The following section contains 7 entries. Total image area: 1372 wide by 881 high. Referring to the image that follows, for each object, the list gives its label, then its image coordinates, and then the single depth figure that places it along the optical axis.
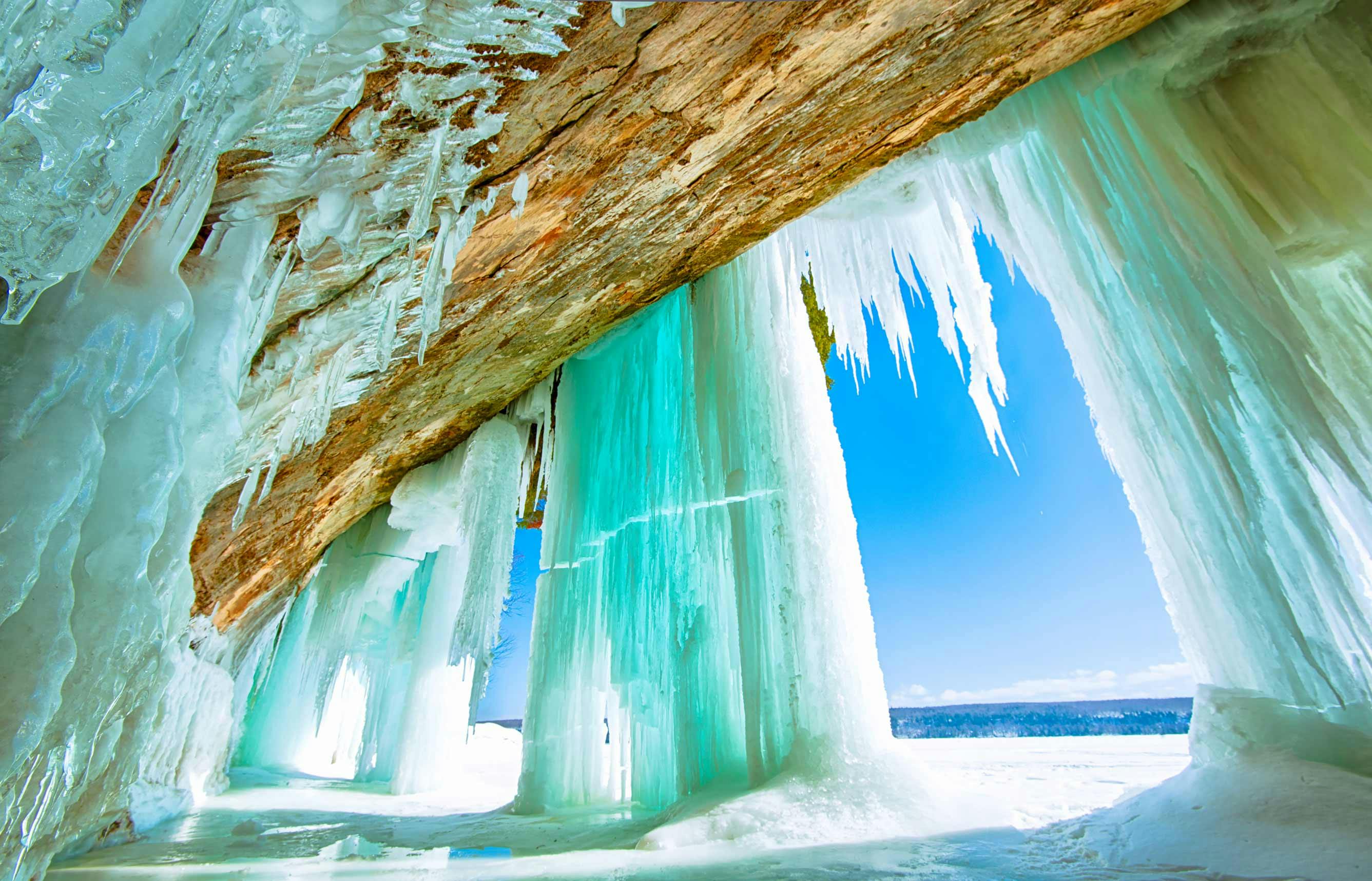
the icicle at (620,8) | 1.26
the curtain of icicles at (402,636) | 5.11
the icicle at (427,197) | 2.20
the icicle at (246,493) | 2.55
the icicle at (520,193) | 2.59
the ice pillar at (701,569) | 3.20
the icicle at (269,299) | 2.15
